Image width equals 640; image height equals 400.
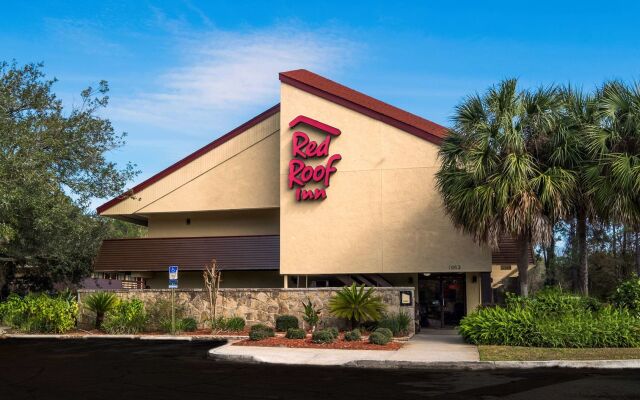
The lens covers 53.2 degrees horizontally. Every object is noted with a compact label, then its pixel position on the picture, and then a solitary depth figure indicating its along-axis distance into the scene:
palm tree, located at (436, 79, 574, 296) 19.75
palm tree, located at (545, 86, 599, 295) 20.22
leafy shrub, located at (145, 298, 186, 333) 24.47
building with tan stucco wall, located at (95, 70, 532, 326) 25.92
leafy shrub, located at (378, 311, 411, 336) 21.27
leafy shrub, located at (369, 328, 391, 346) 18.53
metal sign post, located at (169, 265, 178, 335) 22.75
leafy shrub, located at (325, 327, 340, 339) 19.61
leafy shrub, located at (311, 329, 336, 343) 19.06
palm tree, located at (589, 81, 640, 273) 19.14
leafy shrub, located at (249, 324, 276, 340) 20.06
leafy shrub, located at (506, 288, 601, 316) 18.88
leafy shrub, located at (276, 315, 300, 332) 23.02
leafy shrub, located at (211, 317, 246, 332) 23.56
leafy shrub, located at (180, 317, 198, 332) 23.83
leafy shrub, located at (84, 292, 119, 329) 25.00
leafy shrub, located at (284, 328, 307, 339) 20.12
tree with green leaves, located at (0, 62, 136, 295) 24.81
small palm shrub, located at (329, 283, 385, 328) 21.66
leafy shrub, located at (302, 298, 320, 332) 22.20
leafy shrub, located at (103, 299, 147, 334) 24.20
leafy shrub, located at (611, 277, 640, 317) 18.84
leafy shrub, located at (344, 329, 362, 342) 19.34
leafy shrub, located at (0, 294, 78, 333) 24.81
